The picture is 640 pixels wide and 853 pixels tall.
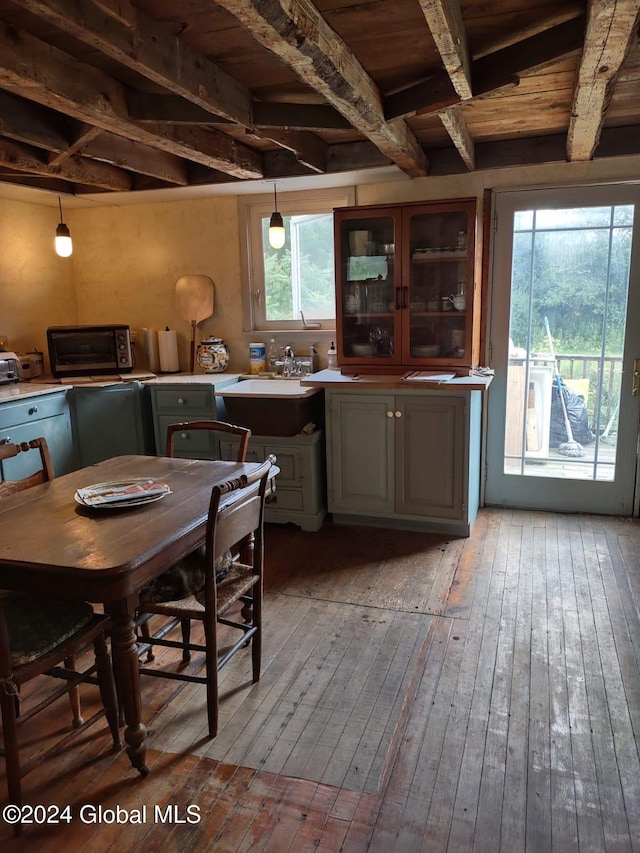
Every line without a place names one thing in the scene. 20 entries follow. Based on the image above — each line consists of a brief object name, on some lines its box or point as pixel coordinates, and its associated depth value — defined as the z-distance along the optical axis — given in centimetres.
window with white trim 414
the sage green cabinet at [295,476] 367
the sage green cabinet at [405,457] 346
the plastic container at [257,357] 433
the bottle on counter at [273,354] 434
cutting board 445
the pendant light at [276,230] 370
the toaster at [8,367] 382
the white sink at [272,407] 363
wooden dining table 160
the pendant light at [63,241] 376
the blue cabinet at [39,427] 346
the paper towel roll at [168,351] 445
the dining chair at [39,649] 163
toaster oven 409
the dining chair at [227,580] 187
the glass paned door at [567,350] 358
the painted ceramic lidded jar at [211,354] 435
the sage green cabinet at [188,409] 393
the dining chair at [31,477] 224
